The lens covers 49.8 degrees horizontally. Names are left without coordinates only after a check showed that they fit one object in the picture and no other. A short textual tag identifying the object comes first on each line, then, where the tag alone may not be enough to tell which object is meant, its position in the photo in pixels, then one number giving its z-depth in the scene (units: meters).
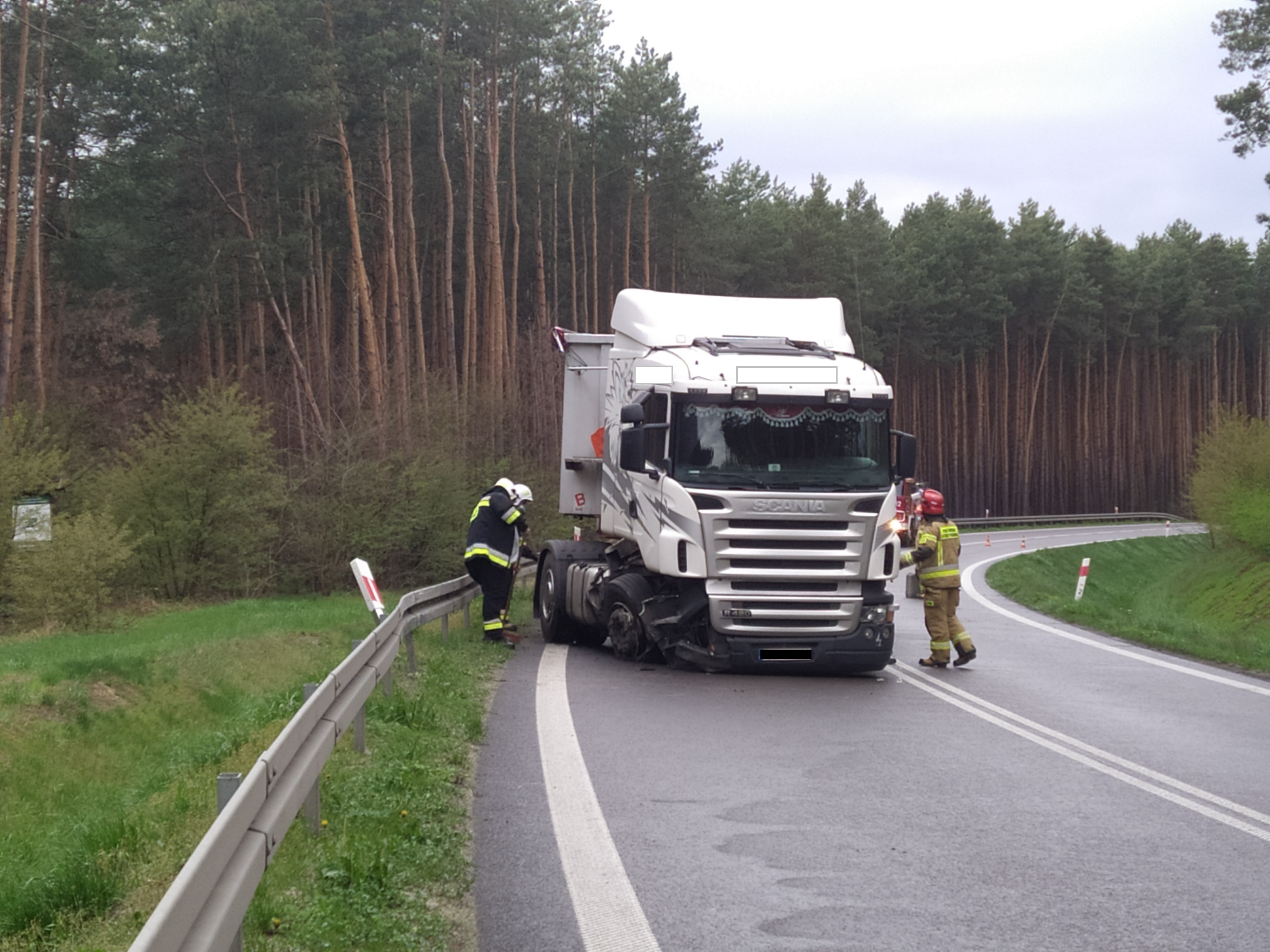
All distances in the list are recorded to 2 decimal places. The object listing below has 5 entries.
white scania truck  12.33
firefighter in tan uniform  13.78
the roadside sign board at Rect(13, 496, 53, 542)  19.61
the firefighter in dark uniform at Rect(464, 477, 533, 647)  14.99
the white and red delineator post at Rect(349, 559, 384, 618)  11.20
